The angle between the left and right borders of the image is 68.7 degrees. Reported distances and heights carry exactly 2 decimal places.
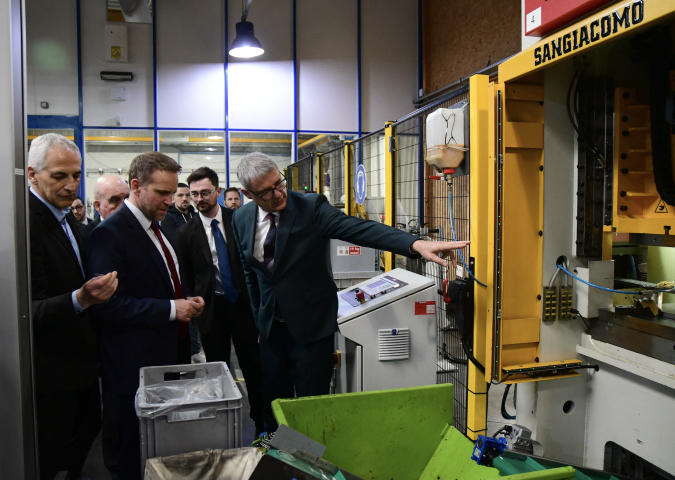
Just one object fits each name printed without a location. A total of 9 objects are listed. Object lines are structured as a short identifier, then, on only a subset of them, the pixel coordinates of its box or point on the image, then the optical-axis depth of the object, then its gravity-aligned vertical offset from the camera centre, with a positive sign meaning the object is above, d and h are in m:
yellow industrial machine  2.03 -0.08
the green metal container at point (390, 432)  1.82 -0.83
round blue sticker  4.22 +0.29
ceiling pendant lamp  6.73 +2.40
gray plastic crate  1.62 -0.70
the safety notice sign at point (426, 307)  2.68 -0.49
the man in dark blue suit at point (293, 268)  2.34 -0.24
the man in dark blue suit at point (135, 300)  1.99 -0.33
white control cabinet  2.62 -0.63
